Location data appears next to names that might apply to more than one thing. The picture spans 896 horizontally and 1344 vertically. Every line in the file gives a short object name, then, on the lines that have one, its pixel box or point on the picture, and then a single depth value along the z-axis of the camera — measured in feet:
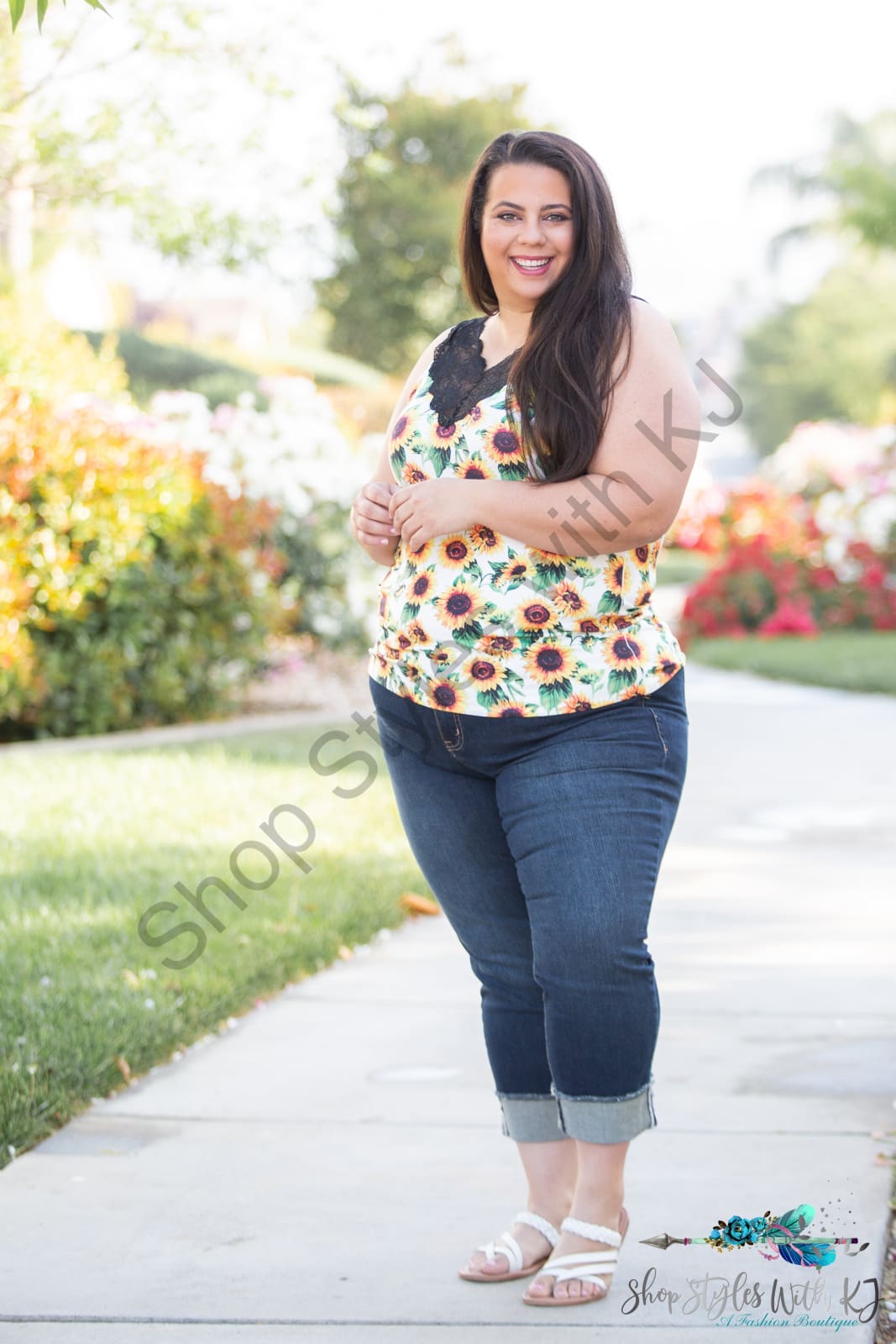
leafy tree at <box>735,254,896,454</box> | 300.32
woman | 14.46
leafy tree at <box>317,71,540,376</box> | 186.09
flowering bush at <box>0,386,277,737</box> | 44.76
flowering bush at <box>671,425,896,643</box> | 85.15
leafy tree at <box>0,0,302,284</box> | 50.47
